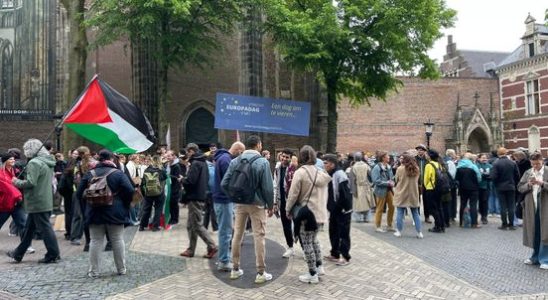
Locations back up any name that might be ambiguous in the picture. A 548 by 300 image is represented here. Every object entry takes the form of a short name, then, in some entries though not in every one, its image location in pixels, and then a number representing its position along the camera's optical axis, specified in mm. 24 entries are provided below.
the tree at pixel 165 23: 13773
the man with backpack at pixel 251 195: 6207
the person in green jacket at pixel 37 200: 7297
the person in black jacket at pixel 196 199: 7613
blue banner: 16016
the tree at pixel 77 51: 14727
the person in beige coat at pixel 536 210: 7238
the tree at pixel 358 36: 16516
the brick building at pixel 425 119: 36531
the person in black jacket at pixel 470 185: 11289
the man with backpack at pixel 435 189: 10492
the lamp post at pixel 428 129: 20094
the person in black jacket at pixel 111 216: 6473
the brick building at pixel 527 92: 35531
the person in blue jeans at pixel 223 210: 6957
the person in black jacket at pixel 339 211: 7379
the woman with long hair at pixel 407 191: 9789
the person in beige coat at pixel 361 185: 11820
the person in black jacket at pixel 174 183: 10922
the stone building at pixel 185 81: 21484
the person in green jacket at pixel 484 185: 12000
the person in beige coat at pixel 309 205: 6230
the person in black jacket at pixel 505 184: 11125
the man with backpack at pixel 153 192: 10482
